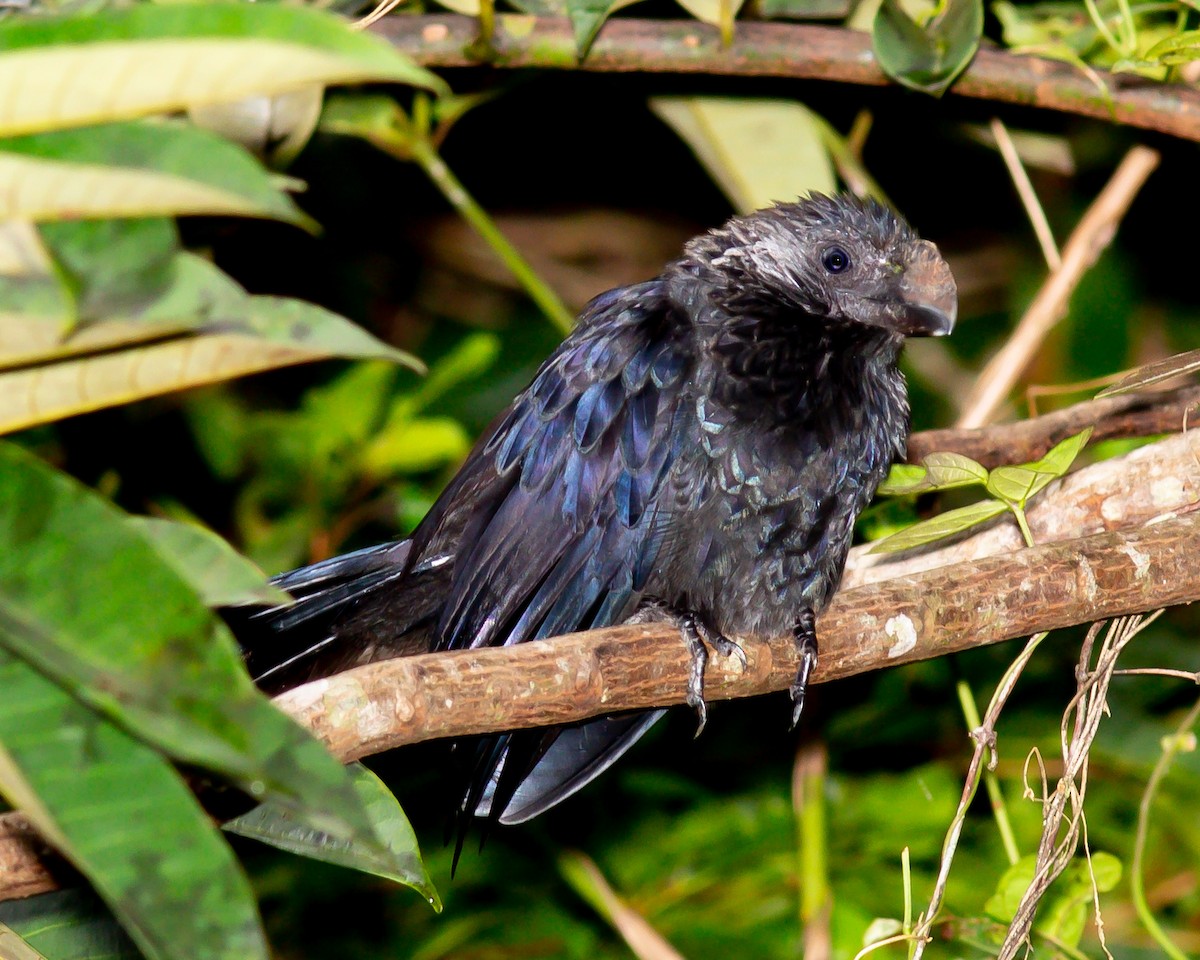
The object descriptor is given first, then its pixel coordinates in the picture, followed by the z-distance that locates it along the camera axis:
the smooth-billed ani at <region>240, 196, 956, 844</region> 4.90
